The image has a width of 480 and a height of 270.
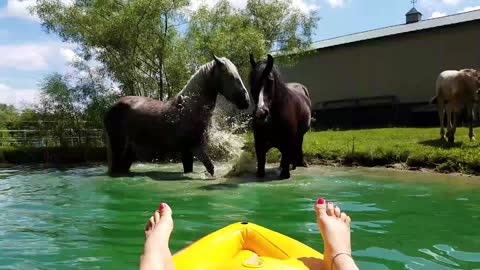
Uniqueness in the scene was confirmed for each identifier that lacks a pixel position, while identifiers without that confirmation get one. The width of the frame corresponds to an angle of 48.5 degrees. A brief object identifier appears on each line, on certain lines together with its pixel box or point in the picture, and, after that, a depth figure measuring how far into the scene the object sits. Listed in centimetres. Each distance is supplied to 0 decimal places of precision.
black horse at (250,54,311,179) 762
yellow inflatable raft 261
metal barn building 2042
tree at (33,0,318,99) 1465
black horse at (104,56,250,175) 841
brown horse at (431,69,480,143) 1055
